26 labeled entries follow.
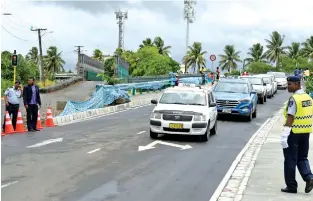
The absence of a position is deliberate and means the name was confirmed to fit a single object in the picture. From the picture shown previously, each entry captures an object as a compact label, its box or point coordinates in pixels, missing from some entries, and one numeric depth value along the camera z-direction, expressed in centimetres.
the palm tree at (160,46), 10069
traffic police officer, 777
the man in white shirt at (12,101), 1659
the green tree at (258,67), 9450
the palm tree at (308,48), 9881
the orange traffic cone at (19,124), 1647
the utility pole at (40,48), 6086
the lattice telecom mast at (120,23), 10906
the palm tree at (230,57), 11038
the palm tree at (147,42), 9919
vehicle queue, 1455
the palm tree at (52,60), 11250
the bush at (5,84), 4104
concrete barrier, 2007
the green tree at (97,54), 11338
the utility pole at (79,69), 5491
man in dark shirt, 1647
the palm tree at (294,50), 10462
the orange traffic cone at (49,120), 1848
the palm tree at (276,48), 10288
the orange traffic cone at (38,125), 1753
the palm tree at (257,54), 10869
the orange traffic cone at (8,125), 1596
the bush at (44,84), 4881
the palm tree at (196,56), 10241
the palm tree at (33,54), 13715
